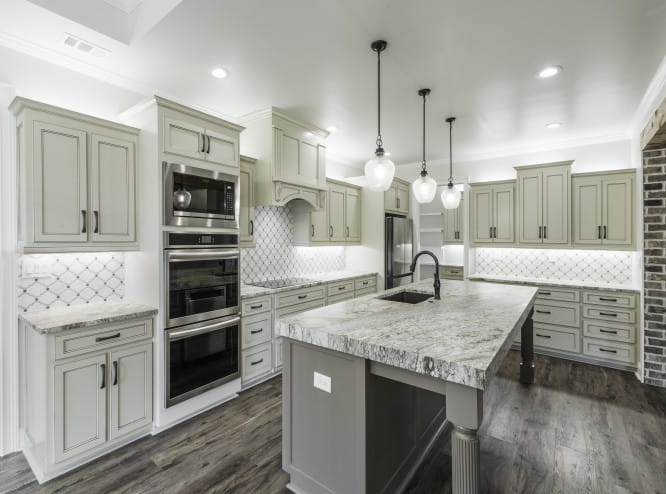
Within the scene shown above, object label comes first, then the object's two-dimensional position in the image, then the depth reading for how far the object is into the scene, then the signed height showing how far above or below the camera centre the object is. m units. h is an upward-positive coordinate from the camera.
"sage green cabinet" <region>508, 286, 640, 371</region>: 3.68 -0.93
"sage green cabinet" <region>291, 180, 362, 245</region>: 4.29 +0.37
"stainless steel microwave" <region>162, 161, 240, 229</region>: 2.51 +0.40
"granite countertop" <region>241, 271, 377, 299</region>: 3.29 -0.43
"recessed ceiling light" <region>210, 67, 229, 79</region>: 2.62 +1.39
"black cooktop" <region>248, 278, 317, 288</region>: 3.71 -0.43
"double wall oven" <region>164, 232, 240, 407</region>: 2.53 -0.54
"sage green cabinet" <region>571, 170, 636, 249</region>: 3.89 +0.44
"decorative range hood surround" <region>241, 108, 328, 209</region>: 3.44 +0.99
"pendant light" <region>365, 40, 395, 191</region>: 2.25 +0.53
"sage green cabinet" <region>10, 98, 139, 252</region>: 2.09 +0.45
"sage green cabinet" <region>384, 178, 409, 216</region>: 5.00 +0.75
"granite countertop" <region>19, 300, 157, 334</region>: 2.01 -0.47
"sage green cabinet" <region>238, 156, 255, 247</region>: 3.34 +0.45
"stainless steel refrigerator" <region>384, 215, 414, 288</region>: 4.89 -0.05
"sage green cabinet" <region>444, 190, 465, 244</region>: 5.11 +0.32
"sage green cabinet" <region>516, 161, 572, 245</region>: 4.22 +0.55
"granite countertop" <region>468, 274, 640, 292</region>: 3.77 -0.47
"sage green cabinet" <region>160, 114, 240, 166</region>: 2.53 +0.86
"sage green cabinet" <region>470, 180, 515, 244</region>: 4.67 +0.48
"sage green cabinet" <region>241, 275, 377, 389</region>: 3.18 -0.79
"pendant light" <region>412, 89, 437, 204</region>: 2.87 +0.50
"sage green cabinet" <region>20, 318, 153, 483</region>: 2.00 -0.96
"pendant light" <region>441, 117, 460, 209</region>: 3.25 +0.48
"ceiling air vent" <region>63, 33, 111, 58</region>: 2.22 +1.38
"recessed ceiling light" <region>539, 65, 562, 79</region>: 2.60 +1.40
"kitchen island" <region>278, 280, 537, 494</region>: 1.31 -0.66
